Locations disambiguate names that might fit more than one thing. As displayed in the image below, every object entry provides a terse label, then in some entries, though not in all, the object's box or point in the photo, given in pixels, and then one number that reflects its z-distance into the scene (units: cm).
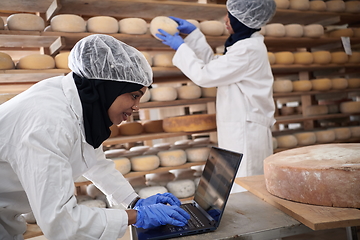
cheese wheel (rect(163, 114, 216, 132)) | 254
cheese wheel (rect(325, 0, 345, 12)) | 331
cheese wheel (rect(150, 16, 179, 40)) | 238
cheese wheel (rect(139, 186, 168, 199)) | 241
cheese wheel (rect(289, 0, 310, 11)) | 309
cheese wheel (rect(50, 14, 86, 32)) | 223
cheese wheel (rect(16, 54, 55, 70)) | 213
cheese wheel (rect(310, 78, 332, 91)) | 311
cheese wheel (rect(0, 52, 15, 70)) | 204
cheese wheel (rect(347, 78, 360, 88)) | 329
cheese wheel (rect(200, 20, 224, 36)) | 265
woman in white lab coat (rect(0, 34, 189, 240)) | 86
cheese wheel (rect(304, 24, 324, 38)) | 311
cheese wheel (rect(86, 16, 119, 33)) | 231
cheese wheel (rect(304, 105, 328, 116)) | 325
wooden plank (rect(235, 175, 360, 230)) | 91
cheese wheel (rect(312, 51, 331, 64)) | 312
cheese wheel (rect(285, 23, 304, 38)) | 302
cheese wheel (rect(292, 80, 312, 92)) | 305
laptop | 98
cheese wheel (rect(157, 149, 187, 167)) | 254
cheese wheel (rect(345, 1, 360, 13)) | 338
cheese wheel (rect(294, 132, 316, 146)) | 299
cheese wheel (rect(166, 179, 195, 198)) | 252
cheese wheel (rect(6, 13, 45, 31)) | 213
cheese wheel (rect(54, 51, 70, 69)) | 222
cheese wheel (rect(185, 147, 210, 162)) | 262
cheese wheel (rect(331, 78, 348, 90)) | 320
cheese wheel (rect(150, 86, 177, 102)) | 253
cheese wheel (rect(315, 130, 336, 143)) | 306
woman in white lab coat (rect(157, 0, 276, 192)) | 216
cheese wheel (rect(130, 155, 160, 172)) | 244
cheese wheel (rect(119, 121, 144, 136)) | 258
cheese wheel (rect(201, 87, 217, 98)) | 273
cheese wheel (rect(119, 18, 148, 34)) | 238
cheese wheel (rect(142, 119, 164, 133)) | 269
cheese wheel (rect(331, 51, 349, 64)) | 320
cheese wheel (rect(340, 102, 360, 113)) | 327
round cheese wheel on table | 100
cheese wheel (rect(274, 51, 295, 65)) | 294
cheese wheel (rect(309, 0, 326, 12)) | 319
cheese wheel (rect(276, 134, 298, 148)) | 289
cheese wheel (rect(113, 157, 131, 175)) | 236
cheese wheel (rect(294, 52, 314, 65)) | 304
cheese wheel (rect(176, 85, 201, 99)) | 263
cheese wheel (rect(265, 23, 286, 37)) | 293
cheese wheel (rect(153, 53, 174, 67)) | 250
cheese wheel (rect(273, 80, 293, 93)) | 294
